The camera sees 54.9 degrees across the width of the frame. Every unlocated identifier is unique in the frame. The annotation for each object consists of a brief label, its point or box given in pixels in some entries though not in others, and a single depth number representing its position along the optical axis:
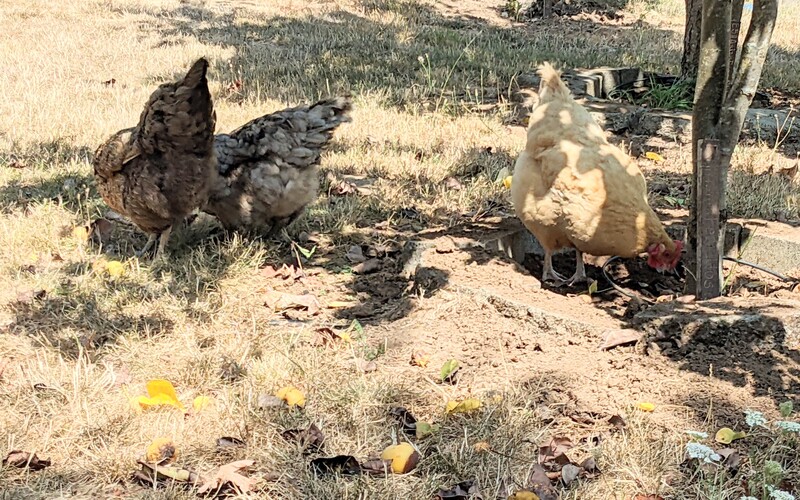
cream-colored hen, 3.91
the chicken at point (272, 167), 5.10
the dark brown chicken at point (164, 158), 4.66
